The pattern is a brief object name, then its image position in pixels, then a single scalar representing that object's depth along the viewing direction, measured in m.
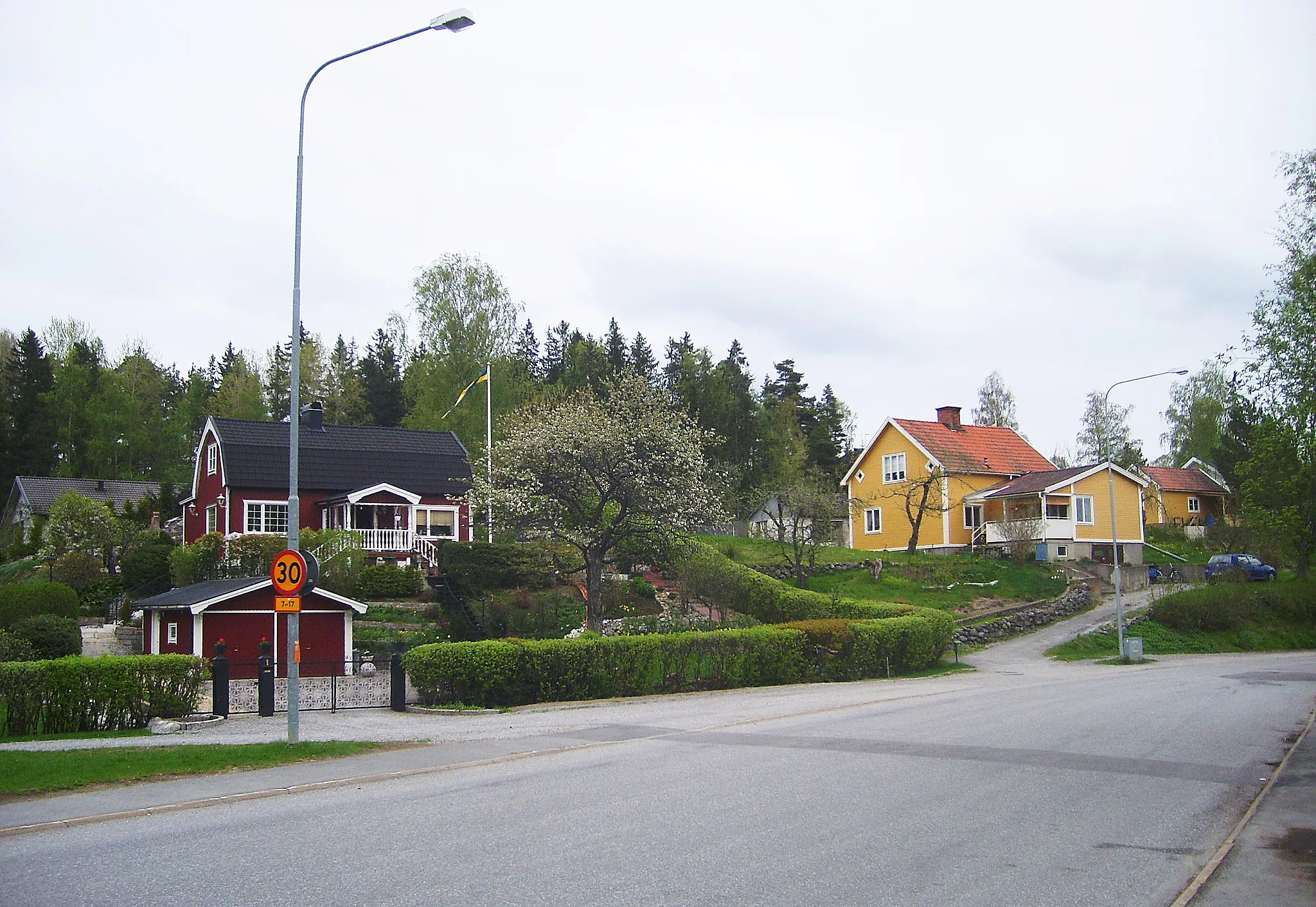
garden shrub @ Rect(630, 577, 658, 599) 37.81
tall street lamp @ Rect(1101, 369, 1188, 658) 33.75
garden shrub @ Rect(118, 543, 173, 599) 37.91
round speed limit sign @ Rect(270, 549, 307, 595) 14.86
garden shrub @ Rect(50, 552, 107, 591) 38.09
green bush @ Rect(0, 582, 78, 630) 31.84
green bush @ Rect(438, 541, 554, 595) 35.88
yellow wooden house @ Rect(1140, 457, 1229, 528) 63.03
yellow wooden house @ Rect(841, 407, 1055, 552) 52.91
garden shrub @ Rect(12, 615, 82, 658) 26.97
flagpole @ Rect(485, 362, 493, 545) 40.49
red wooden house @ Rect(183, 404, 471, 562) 42.16
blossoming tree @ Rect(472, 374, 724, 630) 30.50
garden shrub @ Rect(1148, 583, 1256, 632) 39.56
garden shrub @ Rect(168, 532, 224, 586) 36.09
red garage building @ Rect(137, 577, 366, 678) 29.12
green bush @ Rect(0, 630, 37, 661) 24.53
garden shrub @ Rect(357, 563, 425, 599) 36.66
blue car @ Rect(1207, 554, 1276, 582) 46.69
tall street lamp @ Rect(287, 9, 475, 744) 15.29
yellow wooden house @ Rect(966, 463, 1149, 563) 49.44
